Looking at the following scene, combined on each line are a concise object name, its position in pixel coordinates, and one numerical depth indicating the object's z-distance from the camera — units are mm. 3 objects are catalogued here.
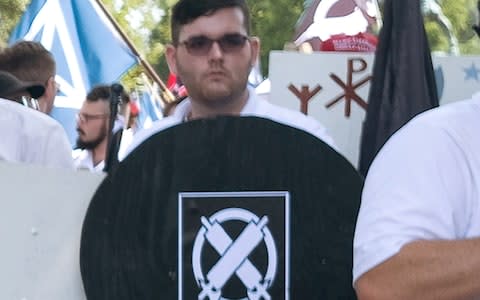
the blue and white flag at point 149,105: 9109
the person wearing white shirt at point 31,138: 3631
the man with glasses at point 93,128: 6520
